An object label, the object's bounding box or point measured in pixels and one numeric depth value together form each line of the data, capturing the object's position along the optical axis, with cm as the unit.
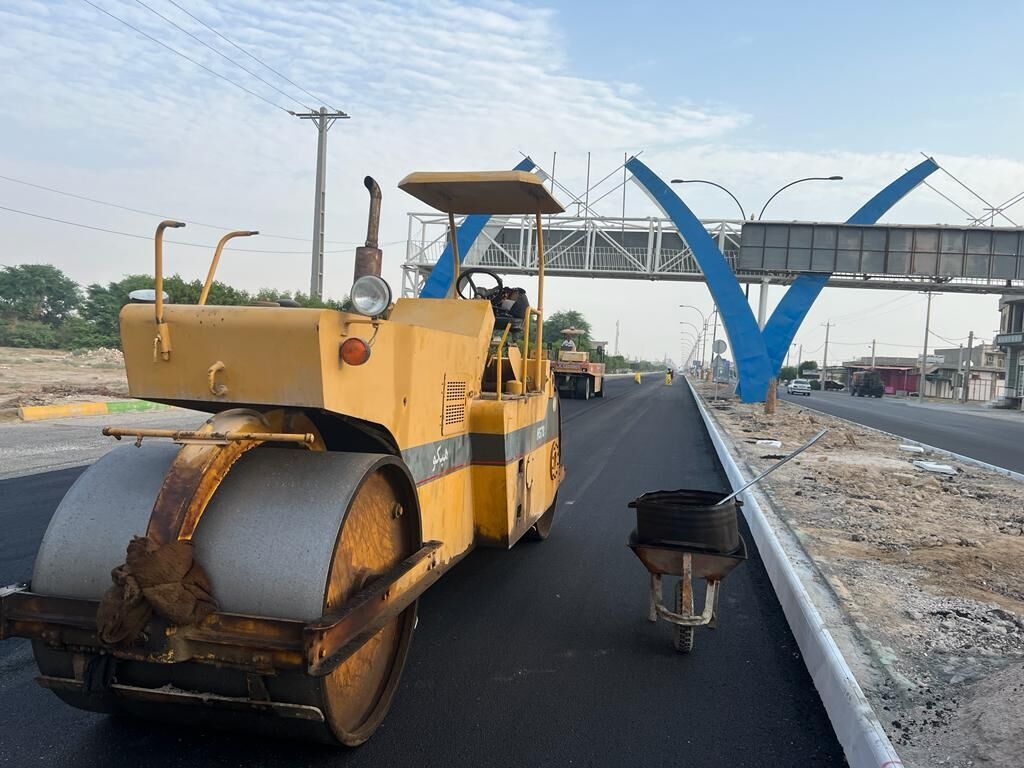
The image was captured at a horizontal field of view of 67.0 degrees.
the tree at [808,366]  12106
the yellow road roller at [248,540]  251
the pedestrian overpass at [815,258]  2744
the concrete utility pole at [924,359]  5376
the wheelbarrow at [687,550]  410
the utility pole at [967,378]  5572
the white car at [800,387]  5091
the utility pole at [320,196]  2403
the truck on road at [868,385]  6138
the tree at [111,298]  2551
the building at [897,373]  8075
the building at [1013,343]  4684
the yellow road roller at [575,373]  2867
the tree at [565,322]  7780
